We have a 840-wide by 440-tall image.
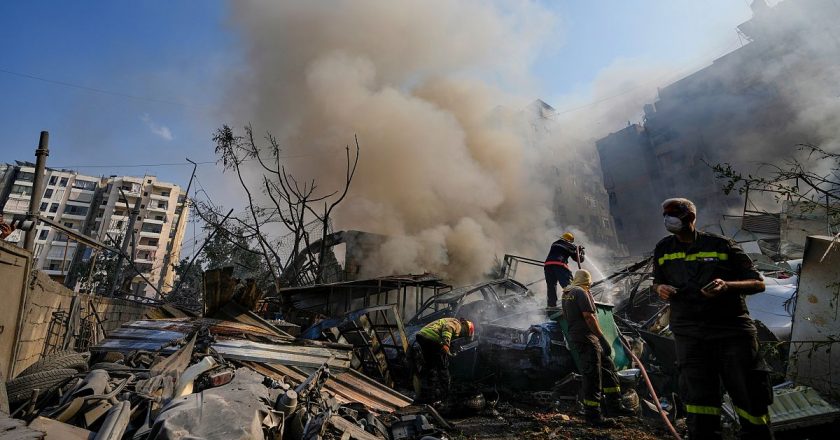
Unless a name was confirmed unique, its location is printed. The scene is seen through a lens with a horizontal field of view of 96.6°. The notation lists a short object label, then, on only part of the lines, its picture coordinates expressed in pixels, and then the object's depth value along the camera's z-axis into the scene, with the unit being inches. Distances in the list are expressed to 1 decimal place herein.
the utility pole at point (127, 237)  413.8
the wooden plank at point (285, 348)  161.0
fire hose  105.6
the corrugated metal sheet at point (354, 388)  151.2
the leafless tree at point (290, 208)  553.3
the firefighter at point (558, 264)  262.8
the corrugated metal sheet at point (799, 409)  95.9
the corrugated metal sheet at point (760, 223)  494.0
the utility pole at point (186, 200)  588.1
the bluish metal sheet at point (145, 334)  170.2
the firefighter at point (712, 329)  84.6
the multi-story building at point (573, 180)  1072.1
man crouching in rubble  178.4
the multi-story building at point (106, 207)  1705.2
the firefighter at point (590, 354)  140.2
